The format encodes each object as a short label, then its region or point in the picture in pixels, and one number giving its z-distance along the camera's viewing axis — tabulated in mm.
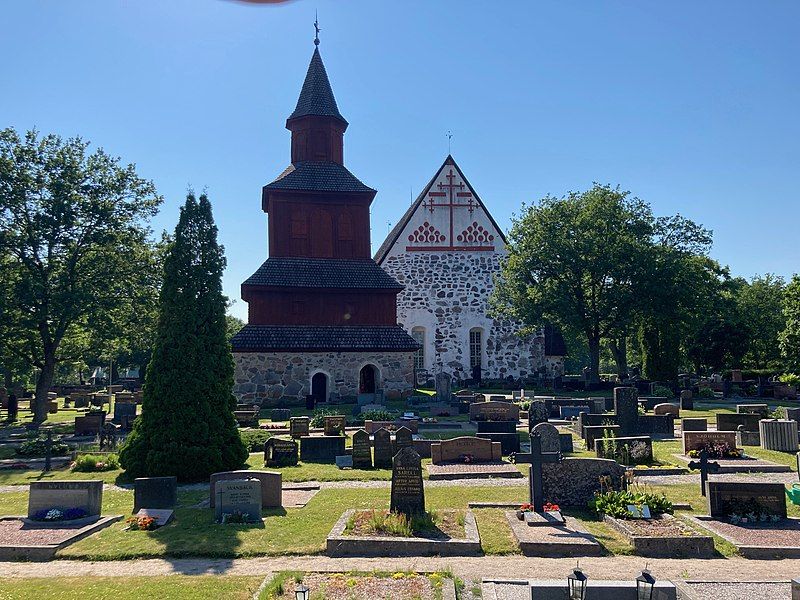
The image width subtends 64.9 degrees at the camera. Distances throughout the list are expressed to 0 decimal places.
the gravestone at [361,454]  16203
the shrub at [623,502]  10617
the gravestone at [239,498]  11062
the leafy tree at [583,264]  35750
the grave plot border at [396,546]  9141
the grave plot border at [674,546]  9016
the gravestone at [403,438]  15812
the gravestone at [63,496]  11141
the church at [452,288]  42500
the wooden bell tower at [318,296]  31891
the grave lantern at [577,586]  6434
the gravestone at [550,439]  14629
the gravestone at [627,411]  20141
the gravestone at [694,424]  19281
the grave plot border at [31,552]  9273
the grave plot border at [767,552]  8867
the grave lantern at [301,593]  6432
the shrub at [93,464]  16125
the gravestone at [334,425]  20375
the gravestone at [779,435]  17172
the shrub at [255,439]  18969
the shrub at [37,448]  18438
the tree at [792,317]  24156
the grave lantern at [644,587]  6305
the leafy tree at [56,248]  26730
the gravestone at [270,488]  11992
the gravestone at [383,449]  16406
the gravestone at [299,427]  20812
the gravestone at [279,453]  16609
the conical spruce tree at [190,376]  14719
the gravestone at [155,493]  11930
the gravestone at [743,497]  10453
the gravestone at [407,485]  10664
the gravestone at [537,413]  22203
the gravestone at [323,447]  17406
